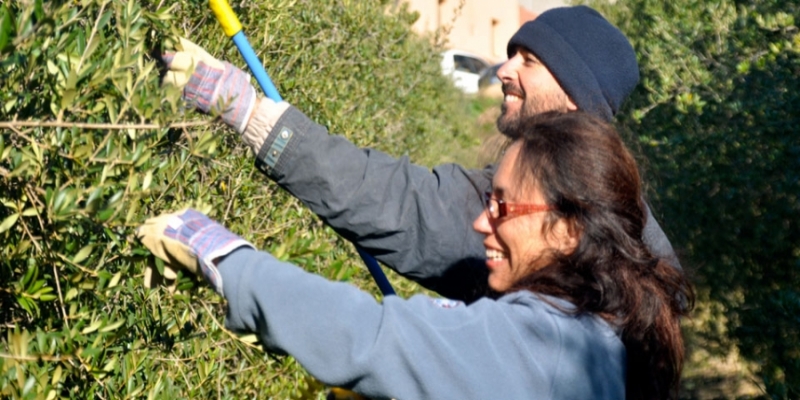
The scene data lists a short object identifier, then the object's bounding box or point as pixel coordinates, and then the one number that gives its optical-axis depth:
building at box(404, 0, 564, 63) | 25.70
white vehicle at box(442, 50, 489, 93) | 18.50
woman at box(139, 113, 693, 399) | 2.03
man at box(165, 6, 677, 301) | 2.70
